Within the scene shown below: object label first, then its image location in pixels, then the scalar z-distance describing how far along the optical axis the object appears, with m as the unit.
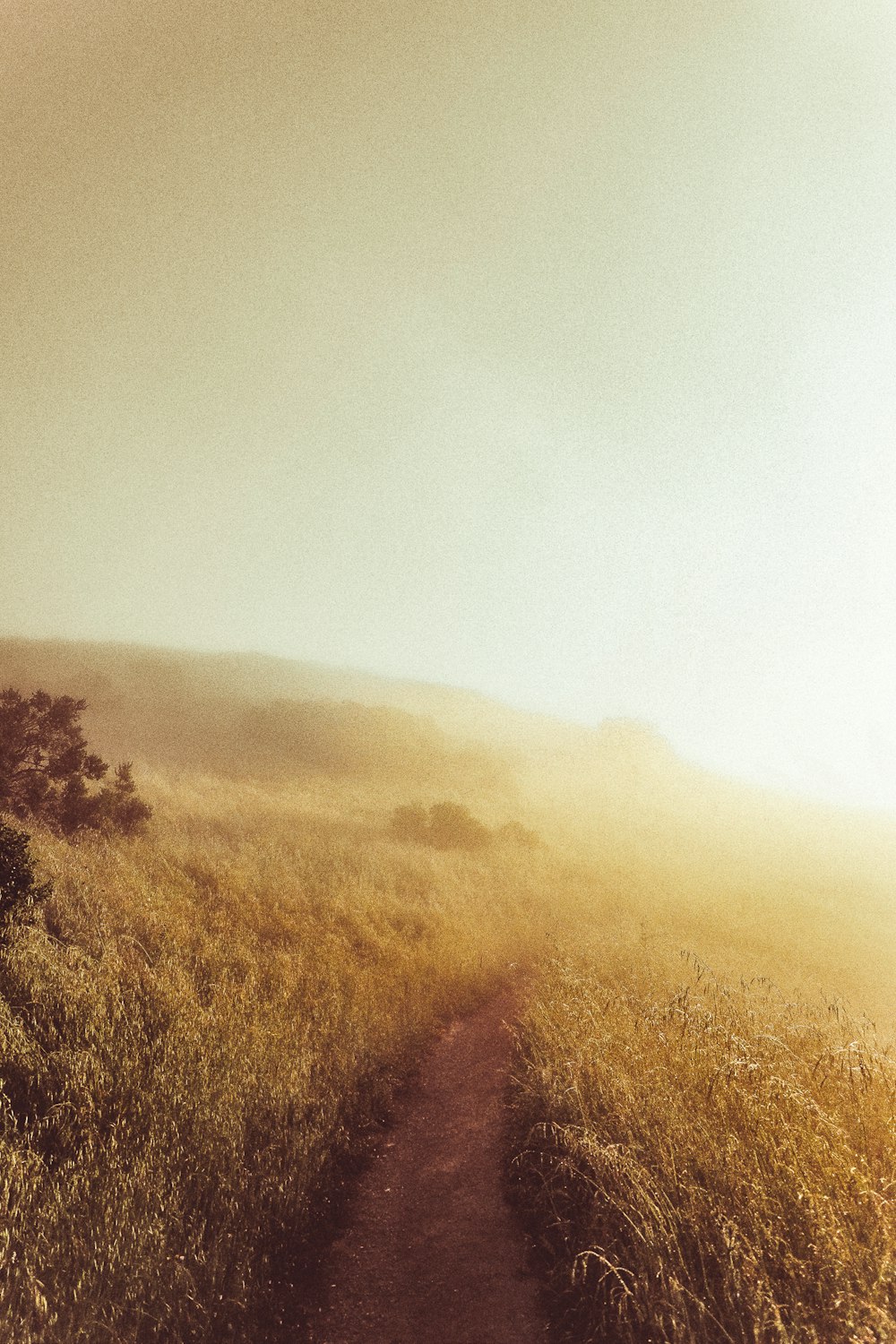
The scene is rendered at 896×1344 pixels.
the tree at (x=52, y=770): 13.37
